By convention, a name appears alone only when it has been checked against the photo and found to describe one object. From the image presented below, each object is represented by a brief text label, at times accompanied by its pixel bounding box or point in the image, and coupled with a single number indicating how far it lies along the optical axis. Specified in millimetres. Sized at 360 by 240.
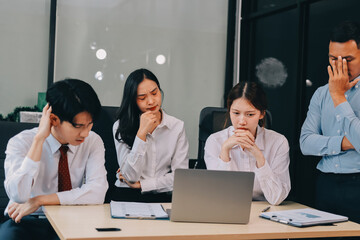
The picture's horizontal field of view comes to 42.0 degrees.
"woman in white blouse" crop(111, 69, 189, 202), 2738
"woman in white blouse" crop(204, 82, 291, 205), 2377
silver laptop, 1820
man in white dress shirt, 2082
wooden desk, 1634
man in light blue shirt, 2350
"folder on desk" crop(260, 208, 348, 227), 1909
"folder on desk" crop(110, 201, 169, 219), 1902
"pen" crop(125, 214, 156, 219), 1895
